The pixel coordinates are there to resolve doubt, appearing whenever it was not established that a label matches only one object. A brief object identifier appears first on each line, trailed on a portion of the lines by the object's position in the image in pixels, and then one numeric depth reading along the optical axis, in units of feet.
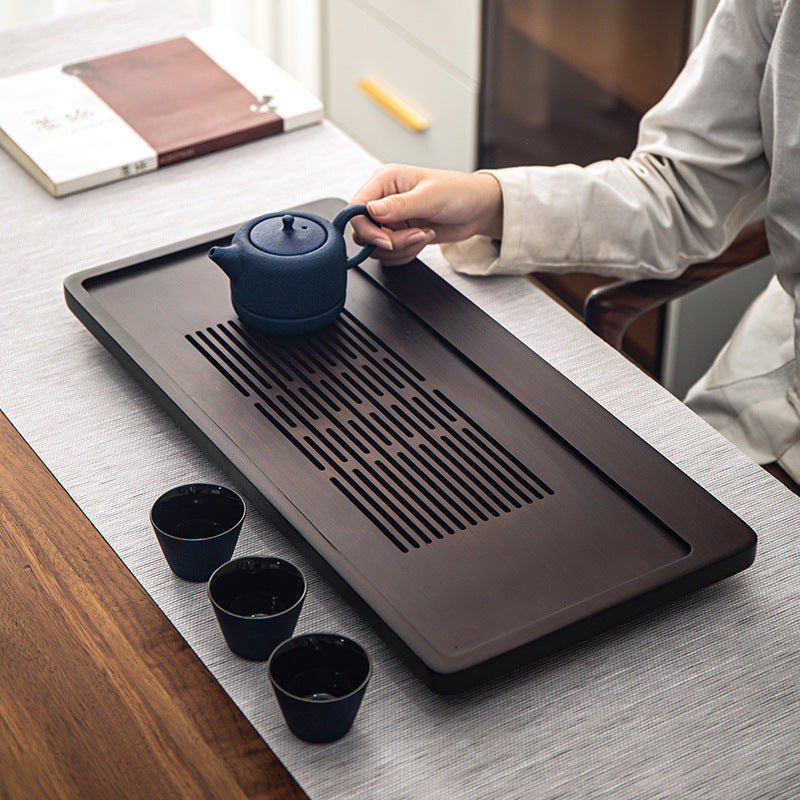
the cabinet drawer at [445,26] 11.96
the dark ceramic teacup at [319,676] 5.22
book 7.05
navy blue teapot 6.09
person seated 6.55
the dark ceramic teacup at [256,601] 5.35
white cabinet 12.32
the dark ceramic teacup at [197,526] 5.53
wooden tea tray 5.45
